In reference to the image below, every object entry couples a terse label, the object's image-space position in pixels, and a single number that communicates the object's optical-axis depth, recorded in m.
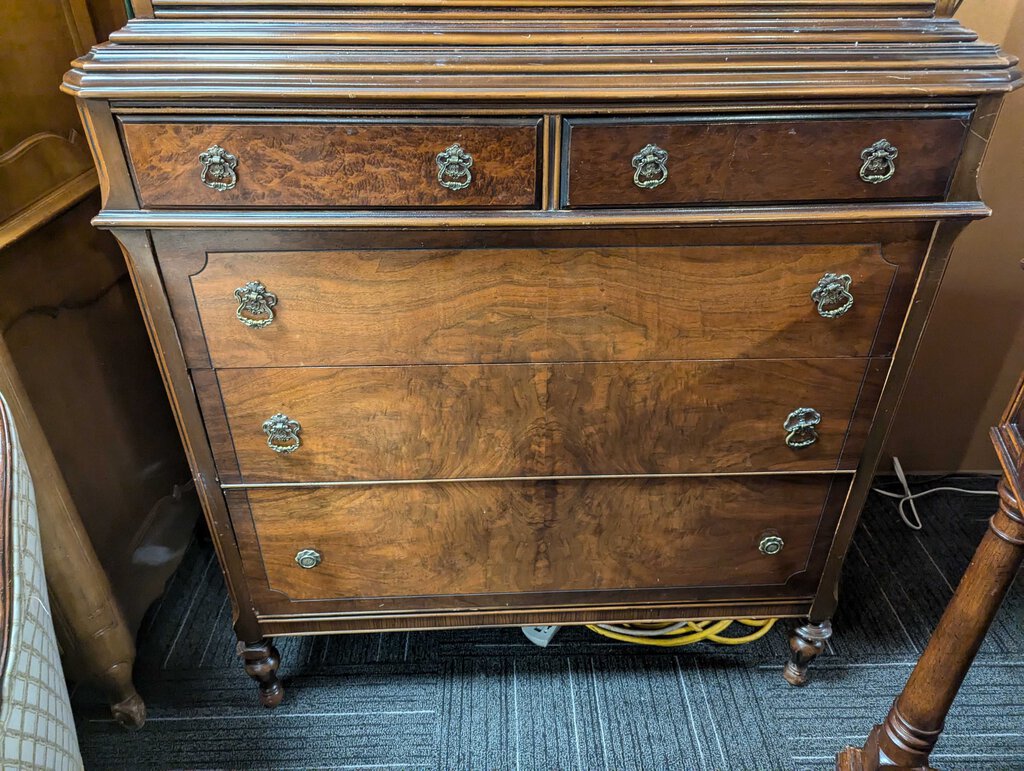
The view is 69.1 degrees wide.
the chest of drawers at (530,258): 0.95
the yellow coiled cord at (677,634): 1.59
